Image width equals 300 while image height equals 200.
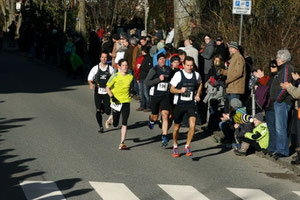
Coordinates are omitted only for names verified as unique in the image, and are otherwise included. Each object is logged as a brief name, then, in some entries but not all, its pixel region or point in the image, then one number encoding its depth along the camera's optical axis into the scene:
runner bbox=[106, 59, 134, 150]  15.06
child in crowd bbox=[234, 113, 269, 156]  14.29
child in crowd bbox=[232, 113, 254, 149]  14.34
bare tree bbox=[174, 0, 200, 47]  25.22
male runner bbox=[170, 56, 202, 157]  14.05
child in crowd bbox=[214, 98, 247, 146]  14.89
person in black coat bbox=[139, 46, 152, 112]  19.27
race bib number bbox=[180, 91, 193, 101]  14.09
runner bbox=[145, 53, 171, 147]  15.25
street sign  16.88
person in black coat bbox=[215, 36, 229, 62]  17.94
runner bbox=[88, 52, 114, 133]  16.48
